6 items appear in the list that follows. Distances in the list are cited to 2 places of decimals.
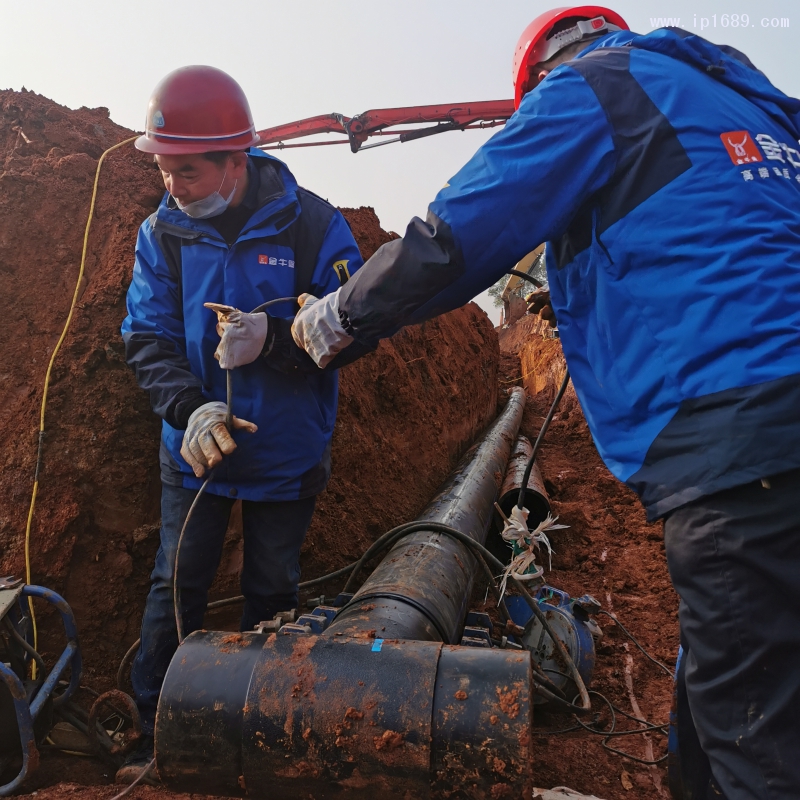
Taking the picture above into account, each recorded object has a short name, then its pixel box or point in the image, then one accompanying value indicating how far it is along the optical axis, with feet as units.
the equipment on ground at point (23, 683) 6.50
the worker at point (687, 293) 4.23
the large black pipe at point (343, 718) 4.51
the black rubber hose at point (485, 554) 8.26
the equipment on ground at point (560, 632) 9.62
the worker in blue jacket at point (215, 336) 7.64
